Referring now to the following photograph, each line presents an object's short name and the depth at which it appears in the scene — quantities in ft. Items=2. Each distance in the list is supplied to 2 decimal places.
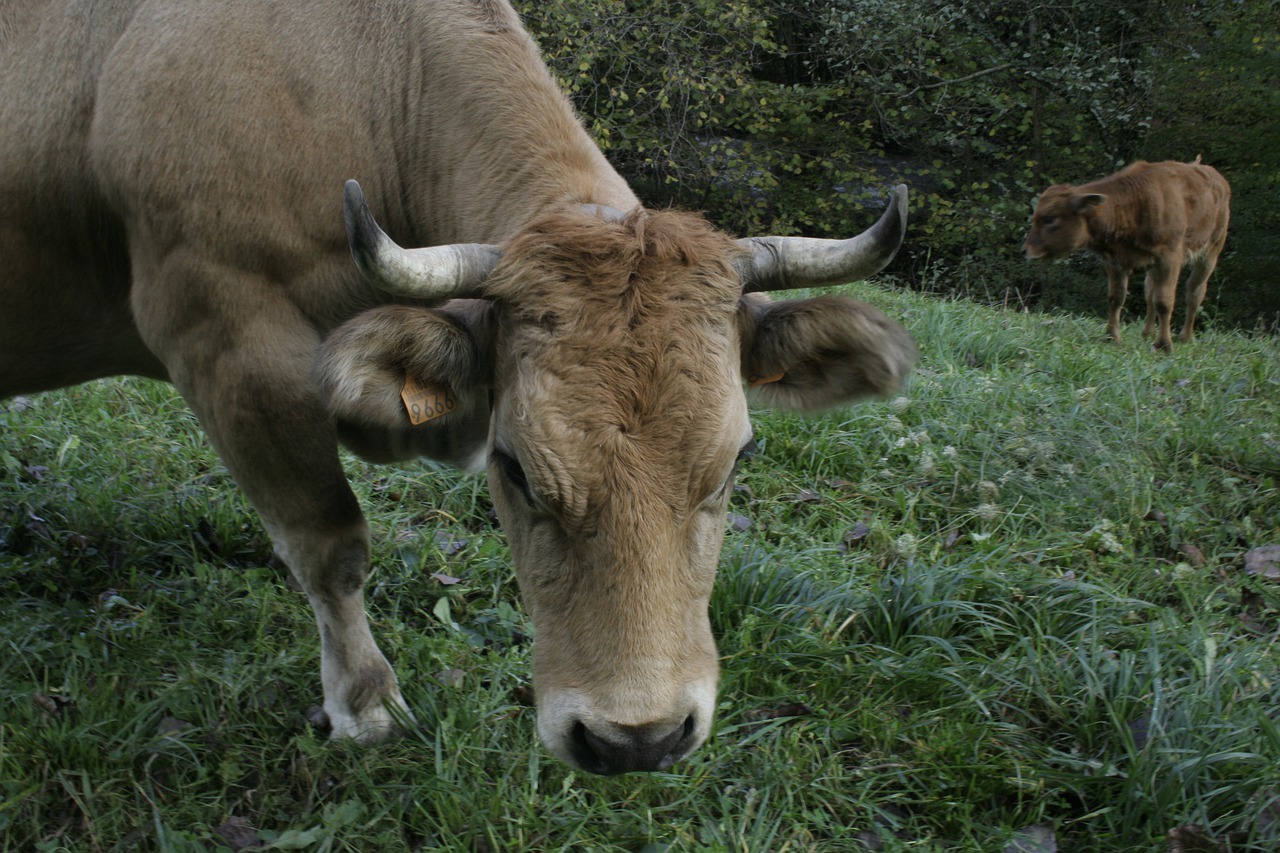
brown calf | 34.76
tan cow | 7.36
